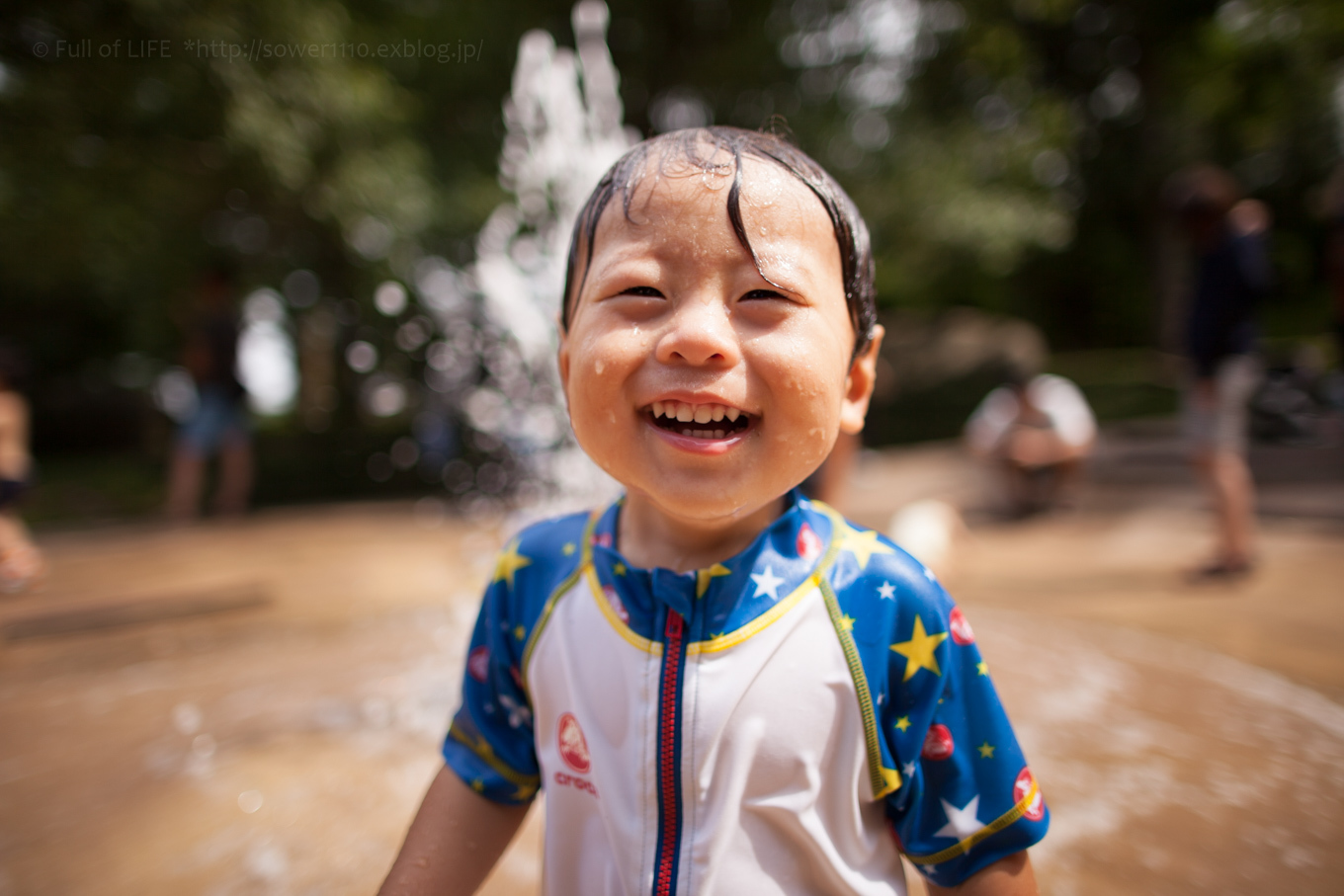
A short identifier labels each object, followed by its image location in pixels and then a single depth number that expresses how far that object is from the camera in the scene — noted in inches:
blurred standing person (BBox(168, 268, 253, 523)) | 255.1
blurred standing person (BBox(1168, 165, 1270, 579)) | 151.9
